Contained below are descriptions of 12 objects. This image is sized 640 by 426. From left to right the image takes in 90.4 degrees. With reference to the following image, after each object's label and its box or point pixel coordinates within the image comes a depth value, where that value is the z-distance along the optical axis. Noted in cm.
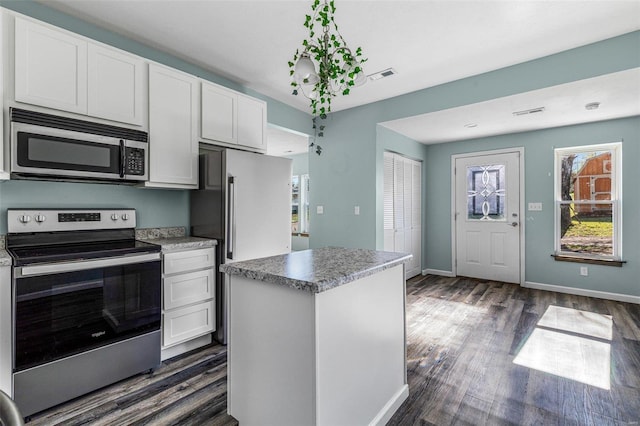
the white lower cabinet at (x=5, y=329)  169
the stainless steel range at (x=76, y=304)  177
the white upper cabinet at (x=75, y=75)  192
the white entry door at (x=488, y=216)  476
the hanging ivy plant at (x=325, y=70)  172
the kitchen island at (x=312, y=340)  133
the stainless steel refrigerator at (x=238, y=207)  267
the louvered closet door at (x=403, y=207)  456
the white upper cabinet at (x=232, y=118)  286
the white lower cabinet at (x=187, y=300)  241
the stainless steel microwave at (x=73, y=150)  191
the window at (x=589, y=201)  407
